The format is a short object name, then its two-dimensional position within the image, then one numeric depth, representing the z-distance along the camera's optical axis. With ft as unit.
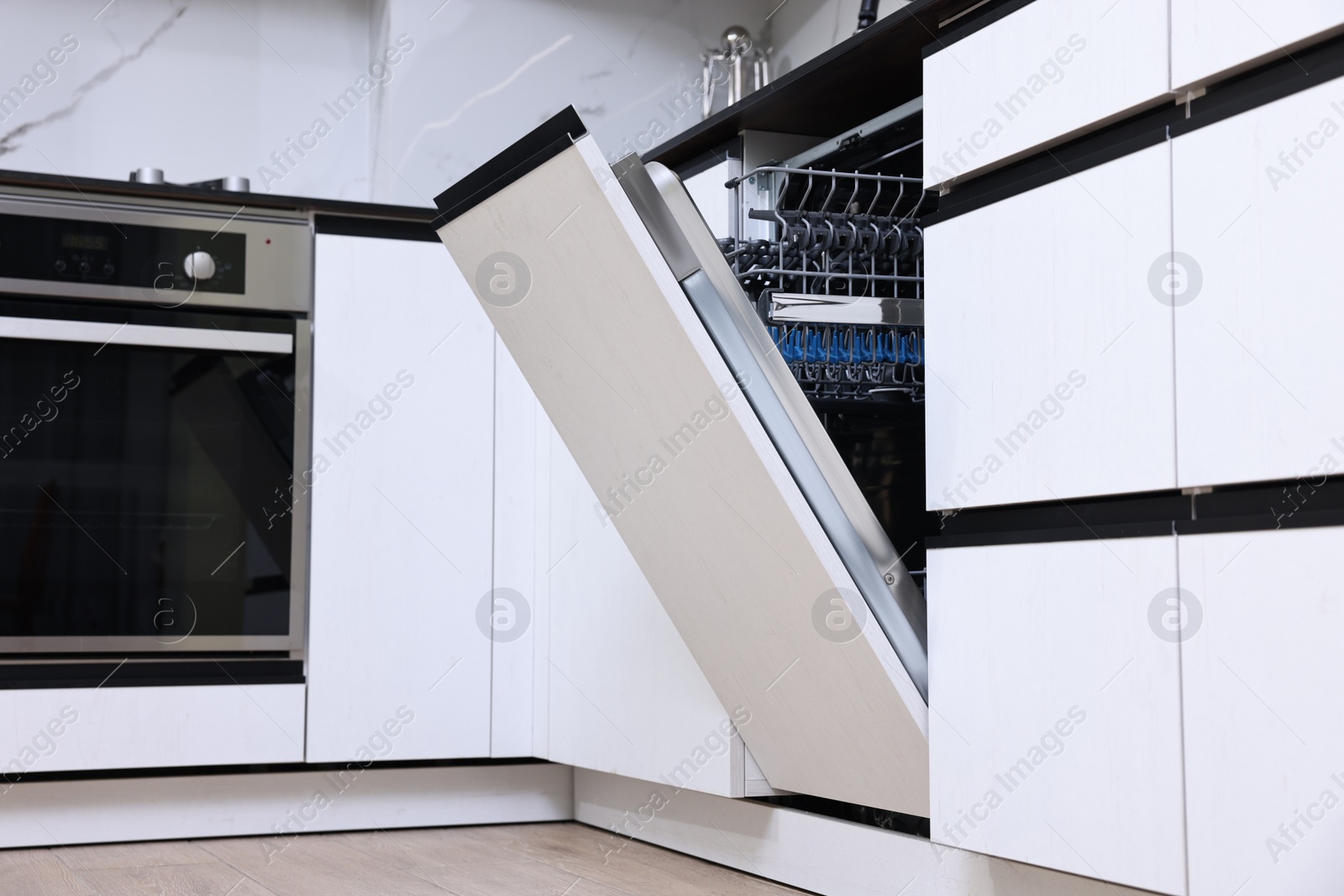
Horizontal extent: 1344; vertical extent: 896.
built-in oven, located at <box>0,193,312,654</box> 7.62
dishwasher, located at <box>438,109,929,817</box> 4.88
